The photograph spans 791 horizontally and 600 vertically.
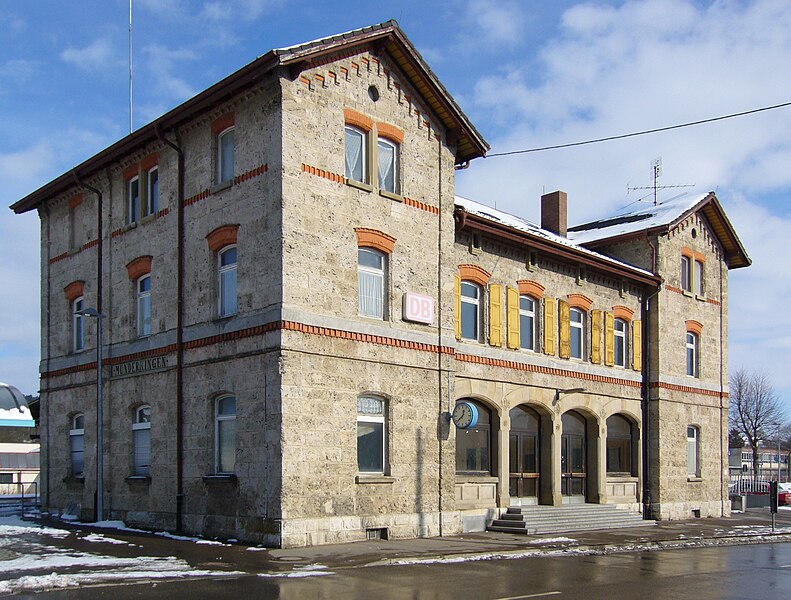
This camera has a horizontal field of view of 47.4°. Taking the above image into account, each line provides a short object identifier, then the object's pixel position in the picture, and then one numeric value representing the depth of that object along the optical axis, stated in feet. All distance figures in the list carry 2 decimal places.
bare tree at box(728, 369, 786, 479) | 229.04
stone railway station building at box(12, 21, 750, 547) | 61.00
